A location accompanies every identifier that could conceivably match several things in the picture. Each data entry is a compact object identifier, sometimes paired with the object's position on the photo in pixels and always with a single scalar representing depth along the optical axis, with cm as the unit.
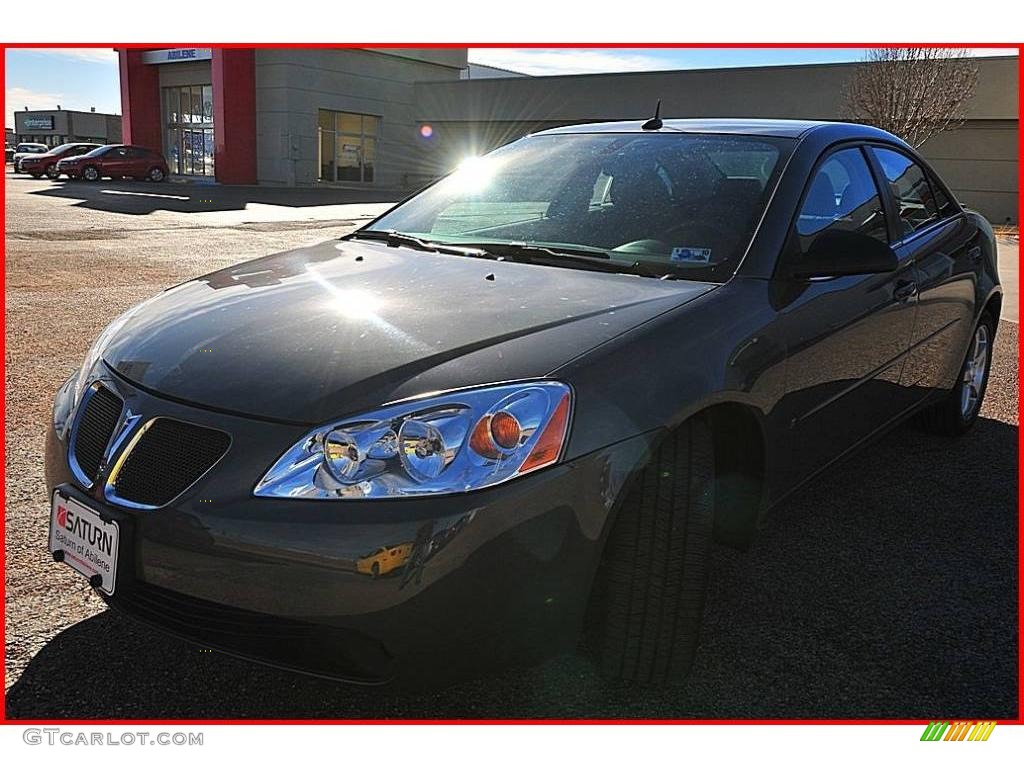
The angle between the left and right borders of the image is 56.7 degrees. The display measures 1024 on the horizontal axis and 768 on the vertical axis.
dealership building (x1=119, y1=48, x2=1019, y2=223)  3084
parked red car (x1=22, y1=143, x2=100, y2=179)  3507
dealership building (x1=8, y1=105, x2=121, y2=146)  7088
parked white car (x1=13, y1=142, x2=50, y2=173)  4578
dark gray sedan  199
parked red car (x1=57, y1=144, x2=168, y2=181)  3281
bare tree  2767
